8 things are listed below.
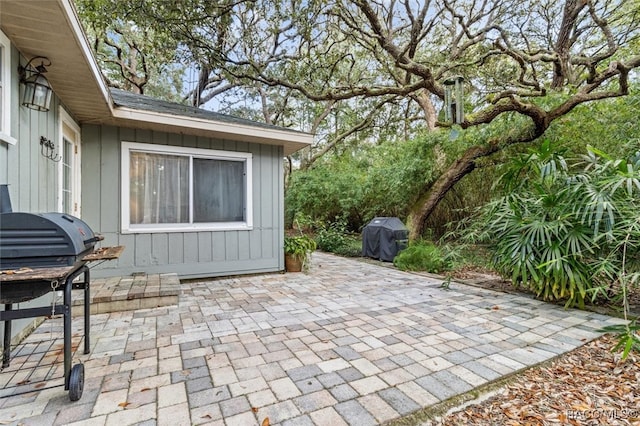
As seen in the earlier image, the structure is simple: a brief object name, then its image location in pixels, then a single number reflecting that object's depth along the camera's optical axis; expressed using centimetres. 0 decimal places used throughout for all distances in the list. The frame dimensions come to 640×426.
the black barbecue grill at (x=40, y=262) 160
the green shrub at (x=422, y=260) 559
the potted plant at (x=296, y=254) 548
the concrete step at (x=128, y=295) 330
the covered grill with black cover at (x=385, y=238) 653
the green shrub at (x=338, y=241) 786
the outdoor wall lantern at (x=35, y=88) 254
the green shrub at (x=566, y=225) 311
